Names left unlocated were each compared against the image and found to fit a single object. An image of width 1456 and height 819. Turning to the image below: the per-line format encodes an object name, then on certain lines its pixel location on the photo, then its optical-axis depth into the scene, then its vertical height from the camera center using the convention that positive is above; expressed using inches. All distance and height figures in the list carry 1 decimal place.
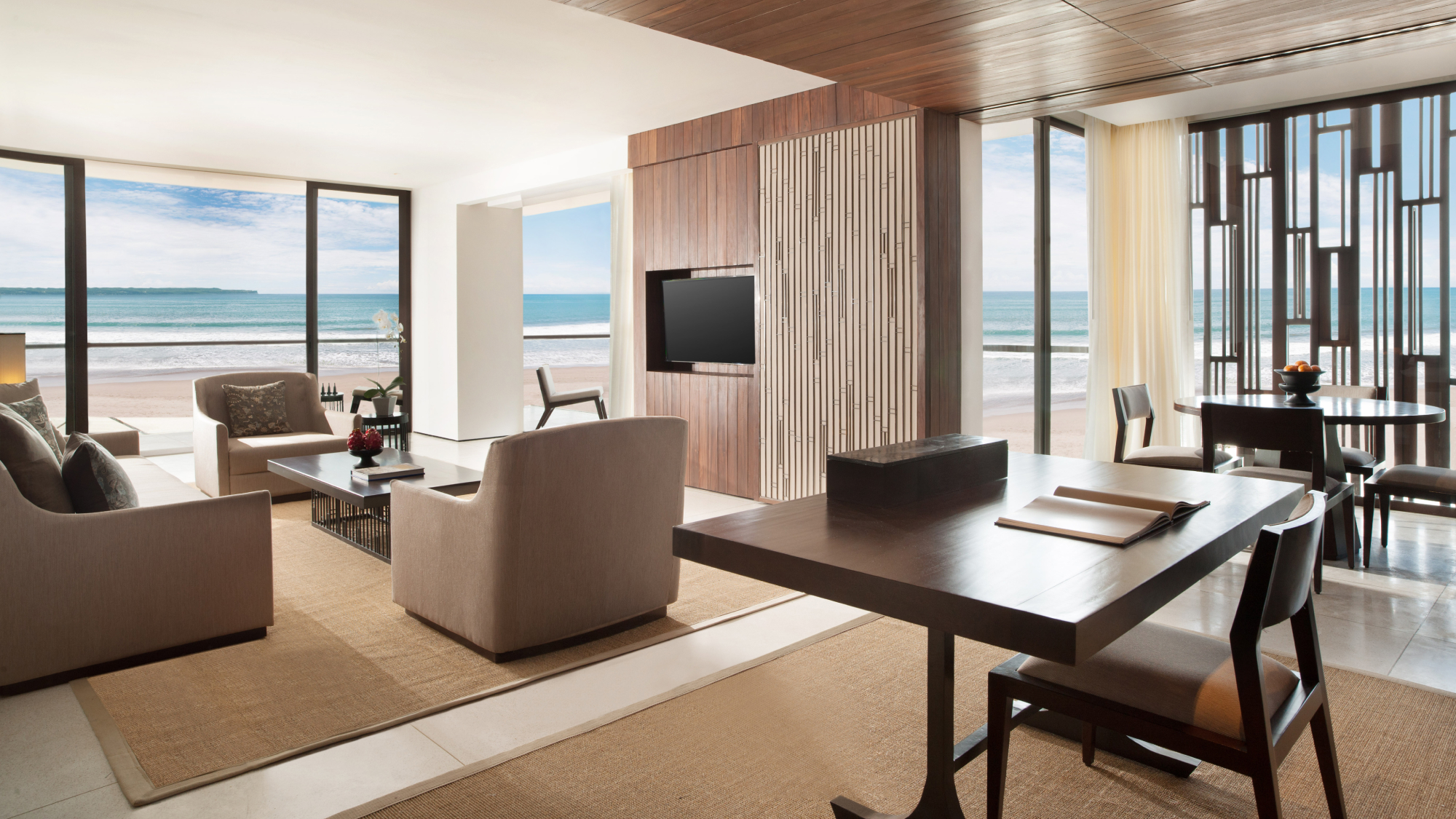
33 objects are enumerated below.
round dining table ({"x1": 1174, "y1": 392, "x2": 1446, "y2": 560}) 138.9 -4.9
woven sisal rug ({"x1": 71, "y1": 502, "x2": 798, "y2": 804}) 85.0 -35.2
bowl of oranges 154.3 +0.3
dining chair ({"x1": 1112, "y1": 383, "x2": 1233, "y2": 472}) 168.9 -13.6
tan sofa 97.0 -23.3
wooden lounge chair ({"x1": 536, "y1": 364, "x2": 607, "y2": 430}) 292.0 -2.9
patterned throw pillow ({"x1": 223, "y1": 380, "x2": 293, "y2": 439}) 217.9 -5.6
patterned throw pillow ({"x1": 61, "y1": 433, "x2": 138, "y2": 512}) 105.1 -11.2
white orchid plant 286.5 +21.4
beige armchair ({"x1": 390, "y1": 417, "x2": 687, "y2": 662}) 104.1 -19.9
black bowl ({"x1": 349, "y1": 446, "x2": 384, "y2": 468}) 169.3 -13.4
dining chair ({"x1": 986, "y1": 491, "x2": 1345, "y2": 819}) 53.3 -21.3
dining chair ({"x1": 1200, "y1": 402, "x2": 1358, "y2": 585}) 132.8 -9.7
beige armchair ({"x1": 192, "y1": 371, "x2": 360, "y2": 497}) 199.6 -12.9
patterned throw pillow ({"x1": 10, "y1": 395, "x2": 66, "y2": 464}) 151.1 -4.8
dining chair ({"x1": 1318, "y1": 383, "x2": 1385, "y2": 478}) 157.9 -13.7
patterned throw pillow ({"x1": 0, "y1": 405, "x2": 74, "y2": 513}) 101.0 -9.1
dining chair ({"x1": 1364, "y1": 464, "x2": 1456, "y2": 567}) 141.6 -17.7
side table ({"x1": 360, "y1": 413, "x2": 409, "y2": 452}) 244.2 -11.1
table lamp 182.9 +7.2
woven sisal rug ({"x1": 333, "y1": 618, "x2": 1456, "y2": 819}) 74.5 -36.5
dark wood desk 43.6 -10.8
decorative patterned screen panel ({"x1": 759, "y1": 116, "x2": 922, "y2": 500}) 175.5 +19.1
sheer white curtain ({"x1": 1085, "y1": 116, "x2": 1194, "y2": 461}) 215.8 +29.4
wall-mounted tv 213.3 +17.3
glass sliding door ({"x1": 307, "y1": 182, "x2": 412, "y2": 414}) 325.4 +83.8
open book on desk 57.2 -9.4
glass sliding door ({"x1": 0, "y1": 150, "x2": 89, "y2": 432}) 267.7 +70.5
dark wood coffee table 148.1 -17.8
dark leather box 67.2 -7.1
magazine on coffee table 157.8 -15.8
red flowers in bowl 168.9 -10.5
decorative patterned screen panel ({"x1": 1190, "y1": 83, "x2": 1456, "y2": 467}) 185.0 +32.2
